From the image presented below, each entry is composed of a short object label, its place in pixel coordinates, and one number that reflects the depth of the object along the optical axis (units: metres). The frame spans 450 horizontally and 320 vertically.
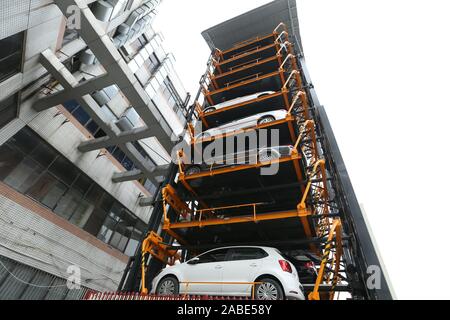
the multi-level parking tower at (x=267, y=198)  5.80
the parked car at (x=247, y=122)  9.31
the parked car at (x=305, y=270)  6.25
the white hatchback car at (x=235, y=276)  4.69
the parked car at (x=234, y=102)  11.08
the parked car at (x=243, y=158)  7.63
